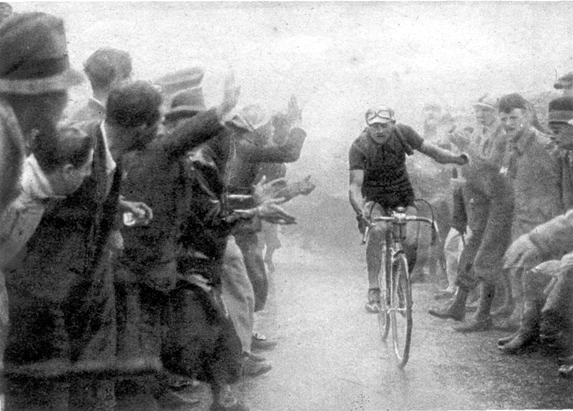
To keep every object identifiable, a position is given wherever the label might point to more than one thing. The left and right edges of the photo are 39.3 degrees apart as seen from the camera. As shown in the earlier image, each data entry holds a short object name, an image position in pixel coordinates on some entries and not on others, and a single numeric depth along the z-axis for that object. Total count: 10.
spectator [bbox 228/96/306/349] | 4.31
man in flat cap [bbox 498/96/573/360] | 4.61
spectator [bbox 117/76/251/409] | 3.71
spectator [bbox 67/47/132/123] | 3.83
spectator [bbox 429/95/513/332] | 4.74
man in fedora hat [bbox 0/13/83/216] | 3.59
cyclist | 4.56
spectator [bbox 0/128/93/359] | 3.46
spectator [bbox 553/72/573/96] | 4.66
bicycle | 4.45
